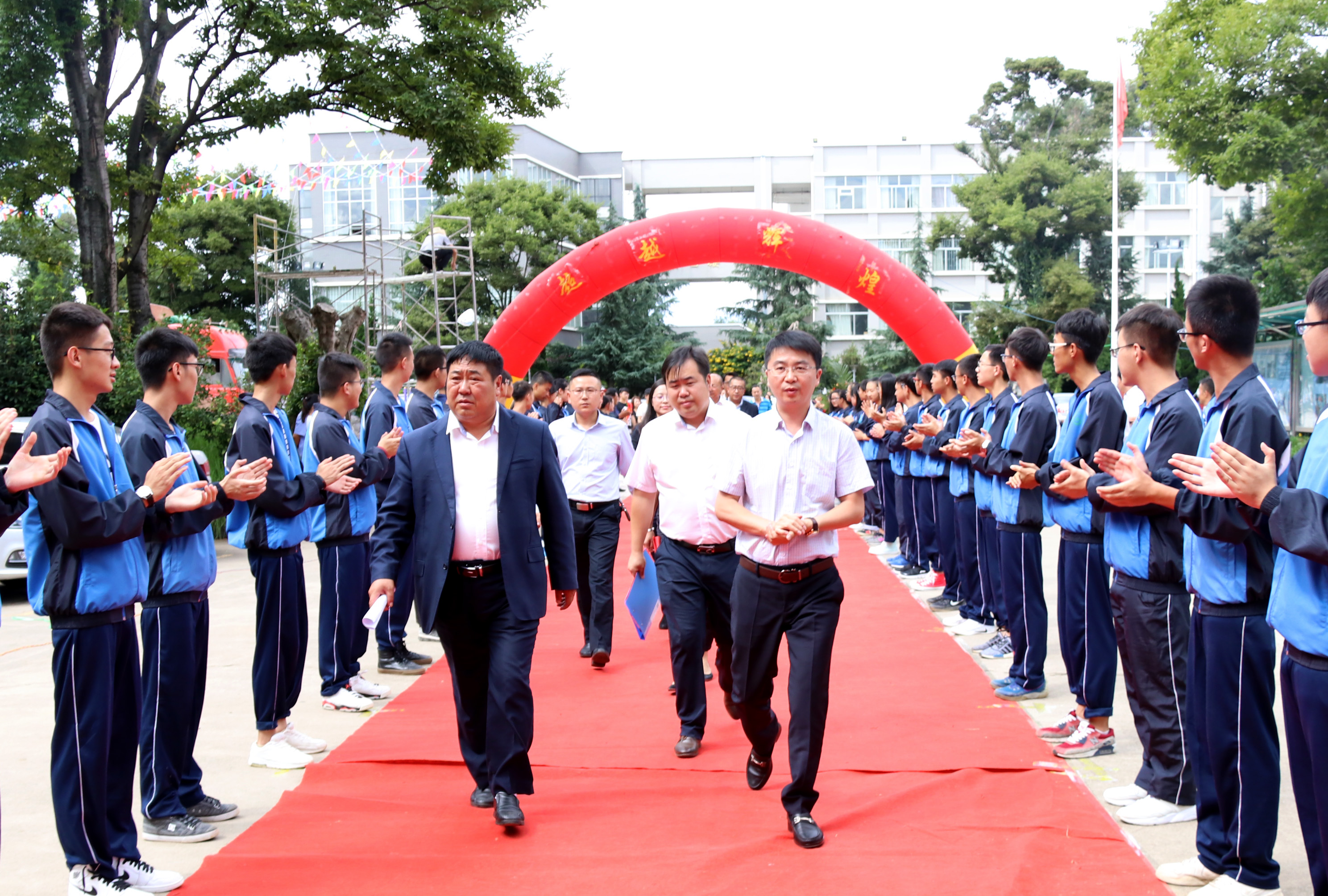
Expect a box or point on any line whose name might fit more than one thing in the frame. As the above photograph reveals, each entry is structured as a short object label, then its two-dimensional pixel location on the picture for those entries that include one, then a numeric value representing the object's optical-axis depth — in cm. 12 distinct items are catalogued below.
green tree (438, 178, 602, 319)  3266
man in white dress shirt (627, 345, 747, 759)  504
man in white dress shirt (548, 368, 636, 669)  682
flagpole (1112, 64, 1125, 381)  2272
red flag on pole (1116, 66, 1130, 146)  2216
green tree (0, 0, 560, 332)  1166
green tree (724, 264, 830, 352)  3750
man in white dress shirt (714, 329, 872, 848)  384
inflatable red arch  1380
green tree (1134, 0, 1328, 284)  1600
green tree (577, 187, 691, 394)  3584
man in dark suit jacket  408
